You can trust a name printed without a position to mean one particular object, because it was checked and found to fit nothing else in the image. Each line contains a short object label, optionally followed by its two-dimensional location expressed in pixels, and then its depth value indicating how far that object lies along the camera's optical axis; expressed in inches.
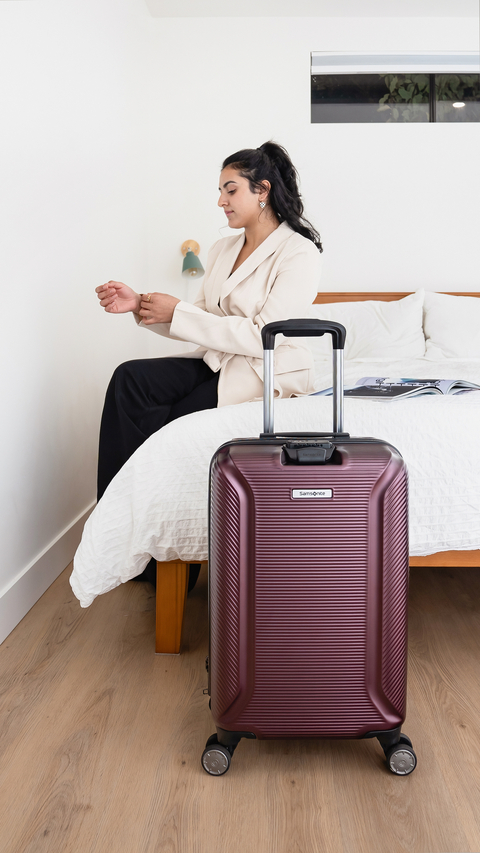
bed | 49.0
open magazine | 53.7
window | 123.8
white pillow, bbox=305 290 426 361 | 104.2
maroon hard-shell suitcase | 36.2
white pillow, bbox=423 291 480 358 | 103.1
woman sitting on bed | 61.9
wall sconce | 119.7
